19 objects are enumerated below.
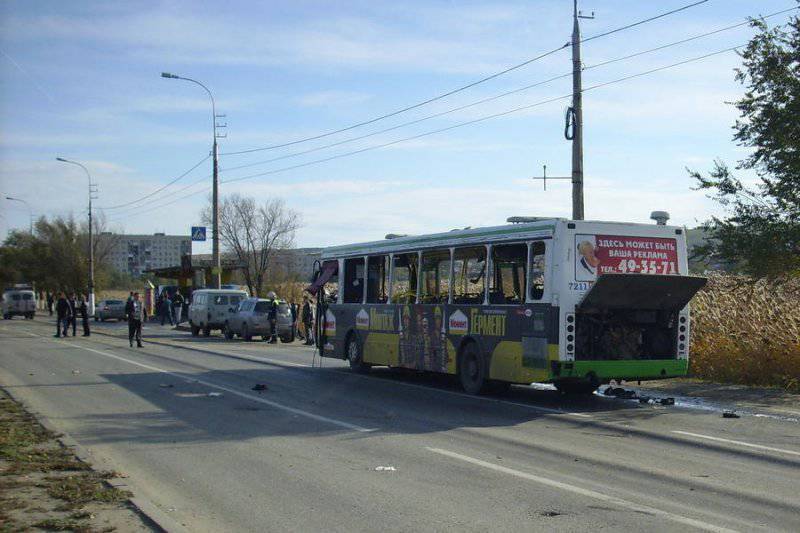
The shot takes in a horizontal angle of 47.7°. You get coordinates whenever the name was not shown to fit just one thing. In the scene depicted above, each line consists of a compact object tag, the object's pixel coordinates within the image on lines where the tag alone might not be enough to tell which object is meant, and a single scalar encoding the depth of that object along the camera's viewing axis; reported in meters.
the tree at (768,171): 17.41
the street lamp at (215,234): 40.25
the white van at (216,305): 41.06
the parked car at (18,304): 67.19
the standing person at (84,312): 37.06
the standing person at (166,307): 52.41
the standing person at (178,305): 50.09
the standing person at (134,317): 30.62
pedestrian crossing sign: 44.41
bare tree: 66.44
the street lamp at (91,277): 65.56
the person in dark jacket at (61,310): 37.25
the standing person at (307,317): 34.44
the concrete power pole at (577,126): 20.67
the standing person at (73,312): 37.59
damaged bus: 14.08
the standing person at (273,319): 35.34
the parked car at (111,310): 61.18
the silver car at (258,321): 36.12
